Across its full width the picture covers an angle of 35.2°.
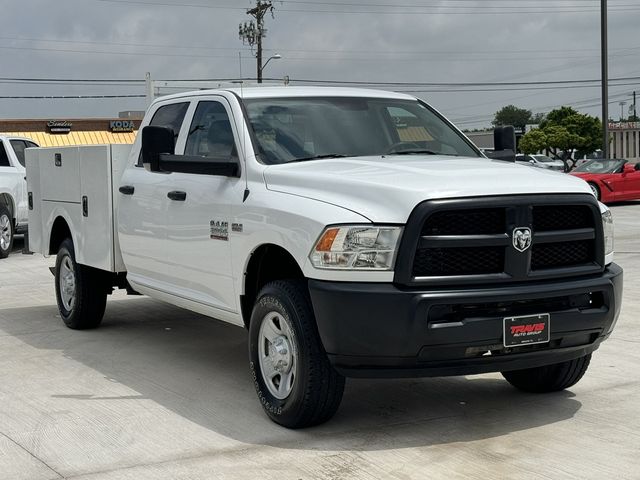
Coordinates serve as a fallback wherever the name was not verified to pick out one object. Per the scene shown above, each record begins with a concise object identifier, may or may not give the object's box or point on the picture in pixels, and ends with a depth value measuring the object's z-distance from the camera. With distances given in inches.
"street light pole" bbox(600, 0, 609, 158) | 1365.7
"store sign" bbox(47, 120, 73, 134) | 1852.9
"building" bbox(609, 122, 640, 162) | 3597.4
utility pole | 2117.4
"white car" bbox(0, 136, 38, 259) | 653.3
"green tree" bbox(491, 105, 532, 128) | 5775.1
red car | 1051.3
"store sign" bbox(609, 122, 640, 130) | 3597.4
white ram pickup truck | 201.8
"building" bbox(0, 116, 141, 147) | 1833.2
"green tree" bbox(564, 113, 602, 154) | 2827.3
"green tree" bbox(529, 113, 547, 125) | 5569.9
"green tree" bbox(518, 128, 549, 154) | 2827.3
